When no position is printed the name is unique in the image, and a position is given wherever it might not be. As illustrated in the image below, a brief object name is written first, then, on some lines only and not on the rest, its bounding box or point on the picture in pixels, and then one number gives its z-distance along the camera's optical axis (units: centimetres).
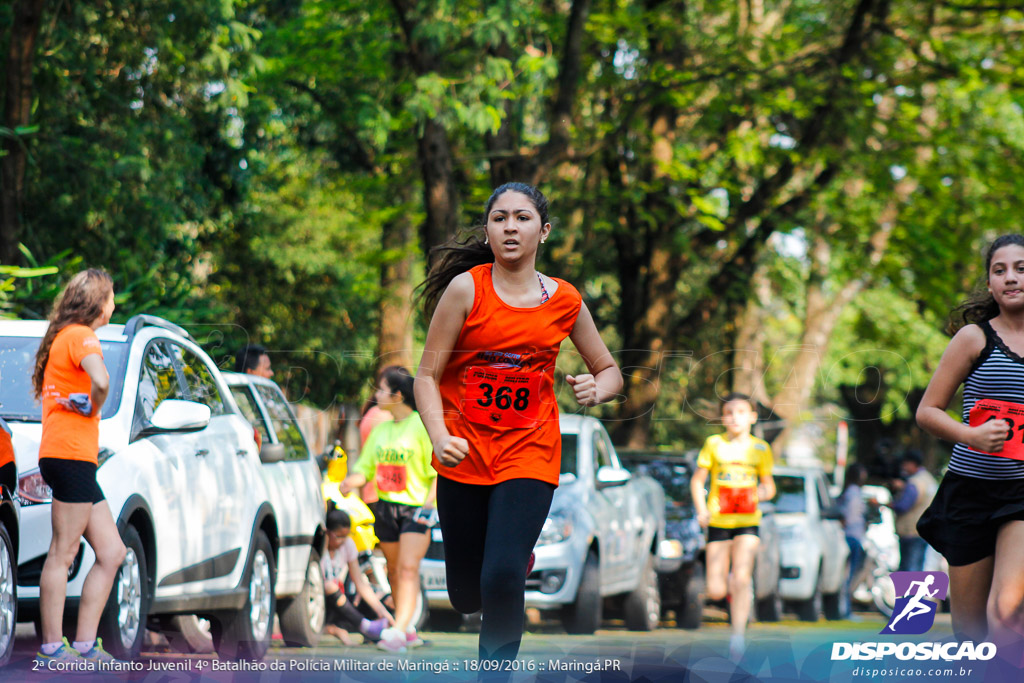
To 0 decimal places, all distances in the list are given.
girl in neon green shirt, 1719
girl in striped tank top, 995
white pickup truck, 2058
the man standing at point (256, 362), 2017
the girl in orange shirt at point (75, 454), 1111
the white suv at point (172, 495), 1216
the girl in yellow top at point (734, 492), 1955
